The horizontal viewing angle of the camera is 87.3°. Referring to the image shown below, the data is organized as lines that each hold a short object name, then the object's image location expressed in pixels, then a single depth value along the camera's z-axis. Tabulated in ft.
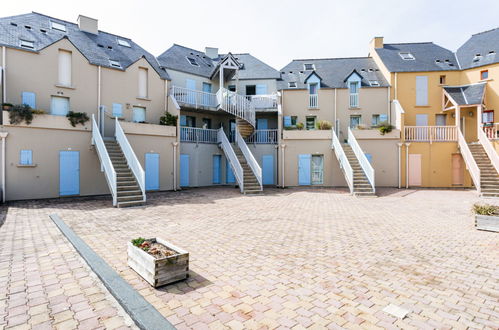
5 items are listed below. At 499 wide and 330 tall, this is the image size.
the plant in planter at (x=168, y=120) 55.36
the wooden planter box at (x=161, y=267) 13.33
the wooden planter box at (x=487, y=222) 24.64
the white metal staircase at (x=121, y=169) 37.40
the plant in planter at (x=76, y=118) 44.14
